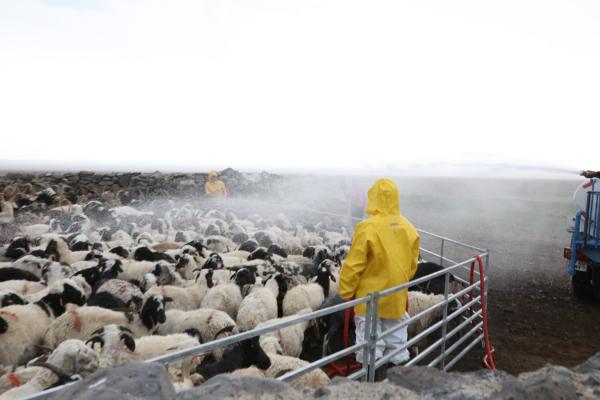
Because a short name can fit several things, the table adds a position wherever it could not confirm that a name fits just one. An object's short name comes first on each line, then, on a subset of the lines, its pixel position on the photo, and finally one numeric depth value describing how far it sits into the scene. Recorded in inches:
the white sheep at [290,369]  163.8
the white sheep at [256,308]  244.5
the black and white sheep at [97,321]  209.6
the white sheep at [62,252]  348.8
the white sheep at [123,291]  255.0
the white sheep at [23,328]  201.8
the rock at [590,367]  121.7
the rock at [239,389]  87.8
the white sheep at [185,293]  264.4
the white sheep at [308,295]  270.8
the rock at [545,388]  92.6
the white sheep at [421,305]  265.8
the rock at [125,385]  73.5
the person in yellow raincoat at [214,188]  706.8
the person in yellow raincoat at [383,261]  164.9
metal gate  97.0
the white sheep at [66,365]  150.3
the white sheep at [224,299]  262.8
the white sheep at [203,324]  225.3
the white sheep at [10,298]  233.5
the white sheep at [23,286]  267.3
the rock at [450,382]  99.3
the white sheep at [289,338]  221.8
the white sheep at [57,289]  242.5
